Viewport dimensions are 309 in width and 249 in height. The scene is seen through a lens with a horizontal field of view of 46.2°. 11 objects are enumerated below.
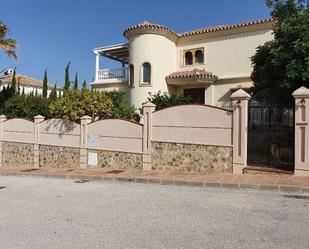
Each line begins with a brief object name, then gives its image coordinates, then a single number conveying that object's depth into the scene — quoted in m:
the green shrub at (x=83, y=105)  16.14
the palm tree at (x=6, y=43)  22.20
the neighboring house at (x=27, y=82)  49.92
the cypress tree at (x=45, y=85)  34.97
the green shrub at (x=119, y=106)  17.05
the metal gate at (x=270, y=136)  11.27
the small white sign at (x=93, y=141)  15.12
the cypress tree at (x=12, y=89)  25.41
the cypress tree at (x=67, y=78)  35.44
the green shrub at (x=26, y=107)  20.70
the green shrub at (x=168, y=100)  18.08
